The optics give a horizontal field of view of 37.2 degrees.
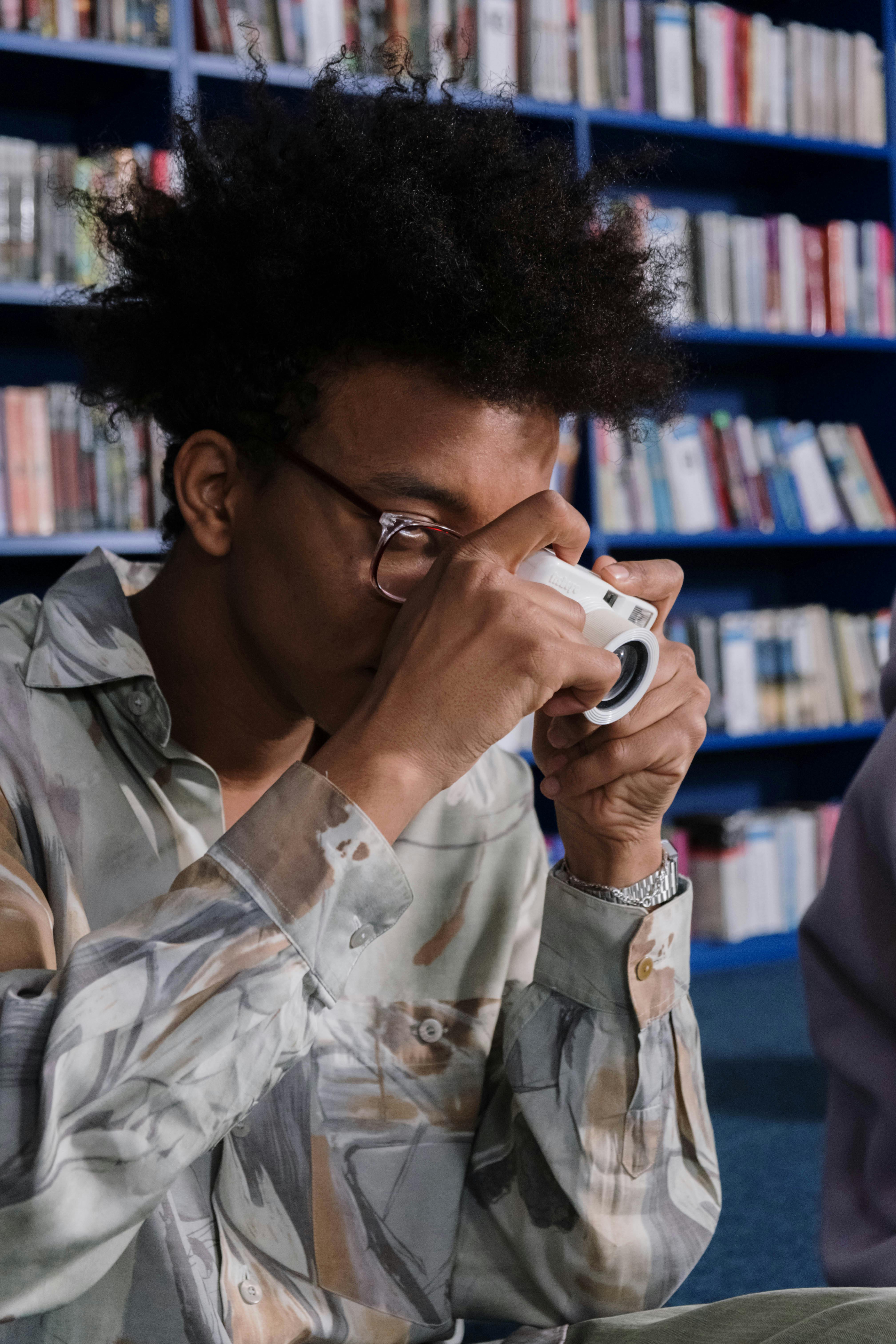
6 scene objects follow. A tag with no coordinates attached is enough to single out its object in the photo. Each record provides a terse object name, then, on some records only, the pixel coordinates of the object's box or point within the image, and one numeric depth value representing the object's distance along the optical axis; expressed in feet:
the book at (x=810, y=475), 11.37
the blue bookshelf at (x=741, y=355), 8.93
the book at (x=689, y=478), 10.75
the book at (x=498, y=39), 9.65
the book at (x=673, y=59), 10.57
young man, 2.92
